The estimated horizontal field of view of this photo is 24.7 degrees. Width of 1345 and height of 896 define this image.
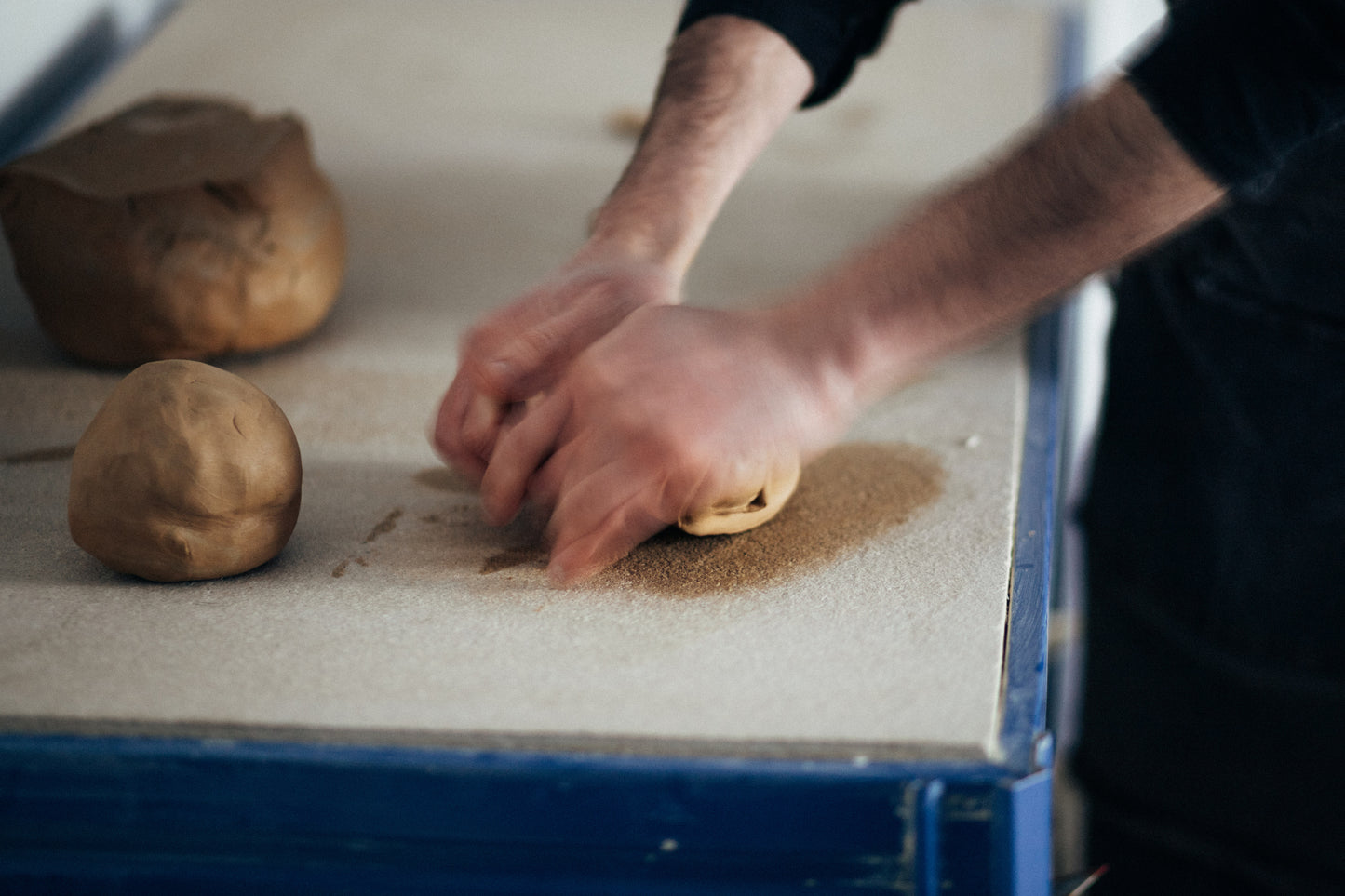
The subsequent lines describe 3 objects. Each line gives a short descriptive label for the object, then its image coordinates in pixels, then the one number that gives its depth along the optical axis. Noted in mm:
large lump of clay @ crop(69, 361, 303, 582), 1444
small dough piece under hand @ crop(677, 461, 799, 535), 1484
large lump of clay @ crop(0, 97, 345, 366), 1643
